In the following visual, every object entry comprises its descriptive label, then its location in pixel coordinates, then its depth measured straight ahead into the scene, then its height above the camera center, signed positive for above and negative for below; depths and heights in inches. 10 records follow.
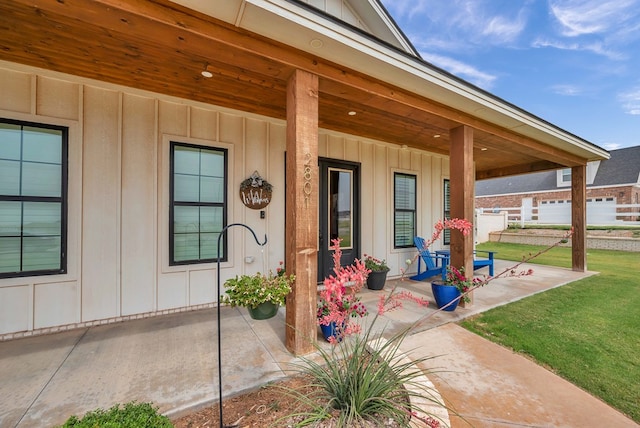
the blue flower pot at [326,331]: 100.0 -46.0
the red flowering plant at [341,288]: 48.3 -14.2
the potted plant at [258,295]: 77.0 -24.5
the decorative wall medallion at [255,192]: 147.7 +14.3
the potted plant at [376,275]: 175.9 -41.3
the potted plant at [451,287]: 131.0 -36.9
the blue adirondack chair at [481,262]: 199.5 -37.3
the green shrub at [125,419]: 41.8 -35.6
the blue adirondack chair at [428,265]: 188.3 -37.8
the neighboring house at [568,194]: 509.0 +55.5
